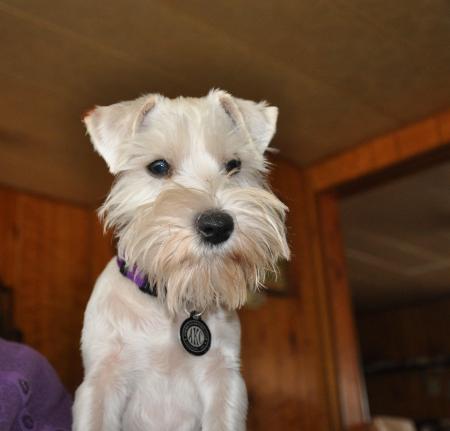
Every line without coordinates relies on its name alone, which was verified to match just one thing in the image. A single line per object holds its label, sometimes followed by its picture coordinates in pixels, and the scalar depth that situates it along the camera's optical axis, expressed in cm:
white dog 41
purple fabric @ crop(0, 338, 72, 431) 43
